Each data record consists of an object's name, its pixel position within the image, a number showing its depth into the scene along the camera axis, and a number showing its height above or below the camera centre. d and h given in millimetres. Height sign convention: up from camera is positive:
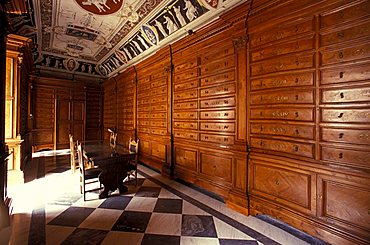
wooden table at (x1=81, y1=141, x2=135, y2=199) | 3449 -816
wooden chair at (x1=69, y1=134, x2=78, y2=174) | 4412 -784
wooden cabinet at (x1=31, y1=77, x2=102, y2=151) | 8562 +441
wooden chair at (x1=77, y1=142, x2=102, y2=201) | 3430 -911
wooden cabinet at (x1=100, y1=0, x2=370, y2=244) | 2068 +146
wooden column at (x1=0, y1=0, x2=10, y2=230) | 2438 -39
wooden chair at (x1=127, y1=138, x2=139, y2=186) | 4009 -601
